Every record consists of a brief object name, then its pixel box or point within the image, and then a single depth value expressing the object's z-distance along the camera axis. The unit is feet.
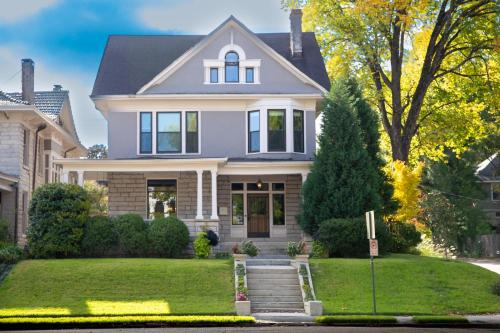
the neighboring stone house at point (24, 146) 95.35
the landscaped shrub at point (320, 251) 83.15
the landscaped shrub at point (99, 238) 82.89
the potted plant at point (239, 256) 75.54
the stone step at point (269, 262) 78.82
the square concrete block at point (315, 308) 62.69
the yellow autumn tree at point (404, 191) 94.89
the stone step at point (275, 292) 69.46
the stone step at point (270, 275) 73.41
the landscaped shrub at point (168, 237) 84.53
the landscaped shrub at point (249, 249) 79.46
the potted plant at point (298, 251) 74.49
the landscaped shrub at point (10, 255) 75.97
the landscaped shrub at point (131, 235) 84.23
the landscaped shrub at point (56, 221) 81.25
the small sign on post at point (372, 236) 62.03
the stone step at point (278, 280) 72.17
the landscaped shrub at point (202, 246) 85.66
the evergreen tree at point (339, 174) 86.74
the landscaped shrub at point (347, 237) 81.70
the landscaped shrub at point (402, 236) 95.30
